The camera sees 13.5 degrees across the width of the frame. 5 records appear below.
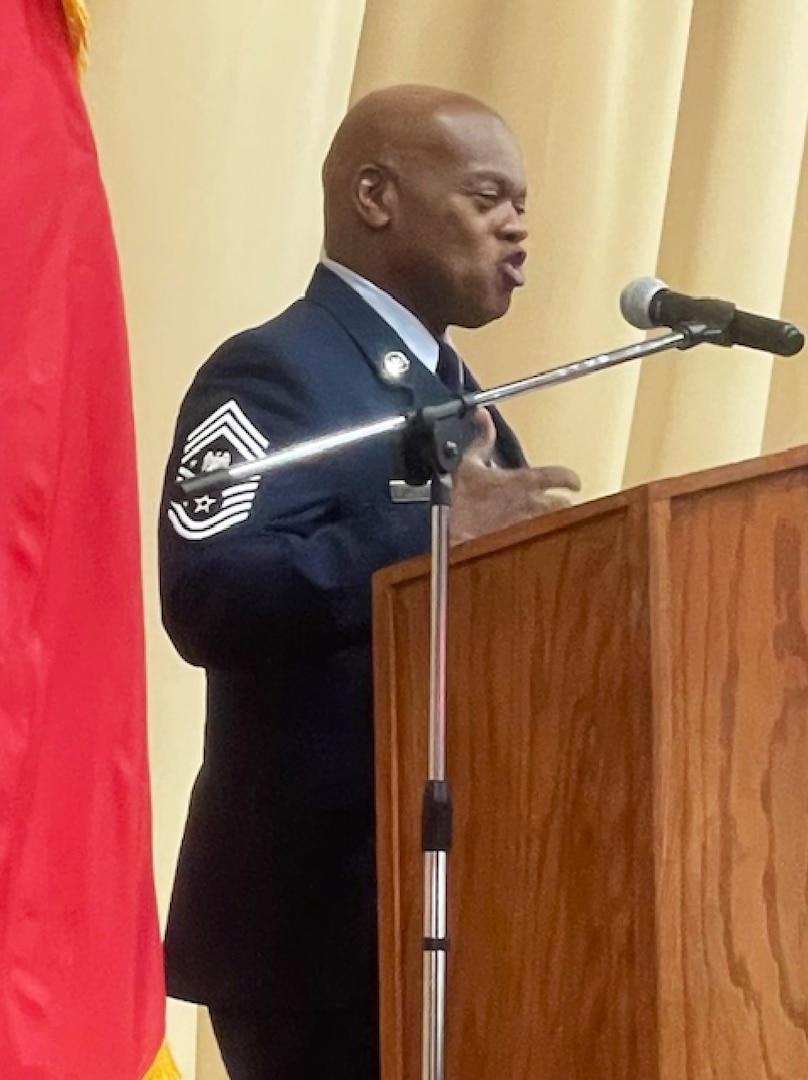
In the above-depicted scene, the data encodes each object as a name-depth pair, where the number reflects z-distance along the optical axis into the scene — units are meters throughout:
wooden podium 2.53
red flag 2.81
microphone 2.80
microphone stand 2.66
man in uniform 2.89
